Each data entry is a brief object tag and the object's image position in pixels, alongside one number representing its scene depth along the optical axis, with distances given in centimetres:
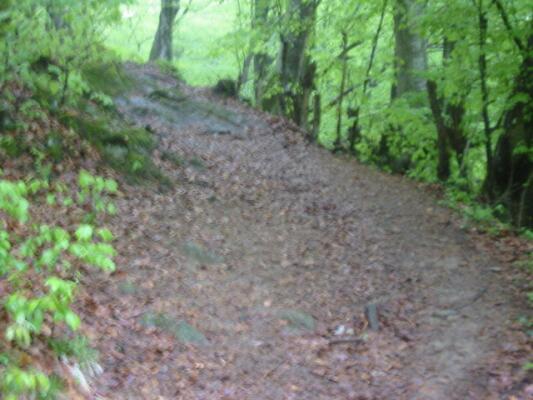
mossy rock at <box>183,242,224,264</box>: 782
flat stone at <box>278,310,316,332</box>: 678
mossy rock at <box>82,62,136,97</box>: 1306
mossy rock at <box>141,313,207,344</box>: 594
